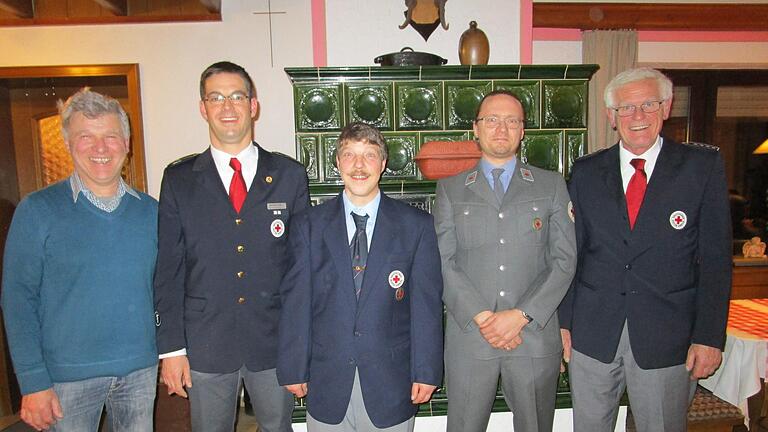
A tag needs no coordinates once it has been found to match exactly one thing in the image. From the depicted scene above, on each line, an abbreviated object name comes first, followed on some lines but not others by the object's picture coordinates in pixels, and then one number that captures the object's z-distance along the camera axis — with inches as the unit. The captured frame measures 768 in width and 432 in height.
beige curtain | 156.1
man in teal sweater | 58.8
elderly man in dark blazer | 67.0
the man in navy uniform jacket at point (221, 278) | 65.2
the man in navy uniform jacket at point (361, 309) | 60.6
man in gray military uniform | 70.0
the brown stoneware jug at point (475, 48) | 116.5
